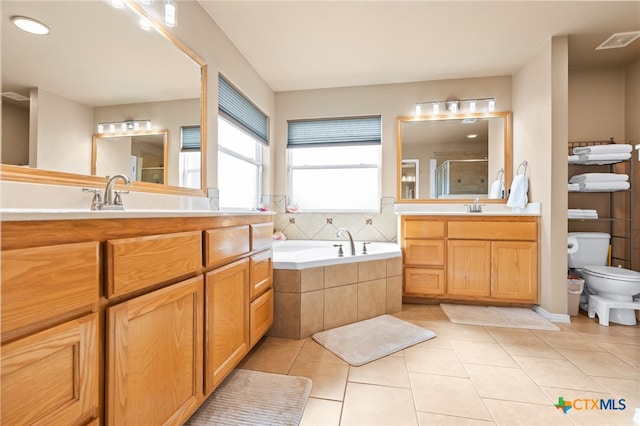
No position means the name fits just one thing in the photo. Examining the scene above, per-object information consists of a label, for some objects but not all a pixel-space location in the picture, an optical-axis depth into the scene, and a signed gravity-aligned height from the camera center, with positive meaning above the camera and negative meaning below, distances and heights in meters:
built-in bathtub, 2.00 -0.58
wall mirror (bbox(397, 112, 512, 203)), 3.09 +0.65
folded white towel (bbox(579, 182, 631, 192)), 2.51 +0.27
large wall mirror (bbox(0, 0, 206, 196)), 1.08 +0.58
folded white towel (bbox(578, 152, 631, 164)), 2.52 +0.53
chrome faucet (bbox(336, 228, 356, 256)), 2.40 -0.29
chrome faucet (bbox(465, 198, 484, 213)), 3.01 +0.10
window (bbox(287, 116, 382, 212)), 3.34 +0.62
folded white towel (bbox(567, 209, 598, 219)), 2.58 +0.02
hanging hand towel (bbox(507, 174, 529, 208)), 2.70 +0.23
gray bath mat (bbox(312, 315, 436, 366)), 1.78 -0.85
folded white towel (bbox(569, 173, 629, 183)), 2.51 +0.35
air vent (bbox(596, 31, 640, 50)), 2.35 +1.50
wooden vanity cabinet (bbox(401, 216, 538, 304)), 2.57 -0.39
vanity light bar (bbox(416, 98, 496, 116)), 3.07 +1.21
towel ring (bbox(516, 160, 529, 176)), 2.77 +0.51
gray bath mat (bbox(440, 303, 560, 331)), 2.27 -0.86
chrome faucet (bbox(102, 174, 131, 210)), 1.19 +0.06
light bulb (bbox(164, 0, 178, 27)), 1.58 +1.12
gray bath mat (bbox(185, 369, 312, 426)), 1.23 -0.87
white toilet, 2.23 -0.51
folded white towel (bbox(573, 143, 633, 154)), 2.52 +0.60
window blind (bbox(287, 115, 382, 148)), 3.30 +0.99
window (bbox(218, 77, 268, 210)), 2.49 +0.68
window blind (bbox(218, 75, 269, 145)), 2.37 +0.98
